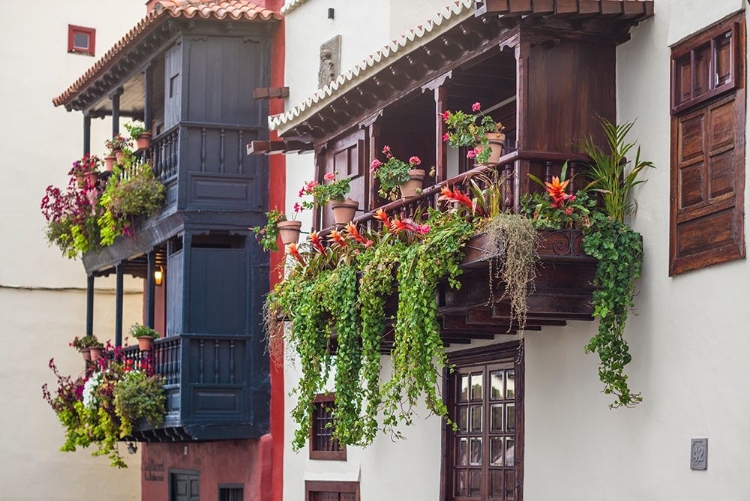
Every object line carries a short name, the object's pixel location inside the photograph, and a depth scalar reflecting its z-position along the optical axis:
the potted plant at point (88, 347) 22.39
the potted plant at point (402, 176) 14.11
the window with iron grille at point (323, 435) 18.62
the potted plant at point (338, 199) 15.36
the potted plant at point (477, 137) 12.66
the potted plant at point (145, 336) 20.52
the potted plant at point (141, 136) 21.11
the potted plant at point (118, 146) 21.53
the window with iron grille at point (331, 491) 18.08
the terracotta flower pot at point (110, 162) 21.84
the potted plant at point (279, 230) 16.53
